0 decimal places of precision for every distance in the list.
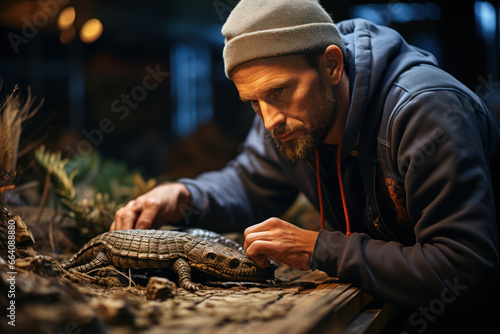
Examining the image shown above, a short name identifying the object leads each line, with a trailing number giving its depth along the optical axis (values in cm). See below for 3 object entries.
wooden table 88
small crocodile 146
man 127
